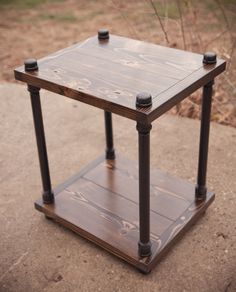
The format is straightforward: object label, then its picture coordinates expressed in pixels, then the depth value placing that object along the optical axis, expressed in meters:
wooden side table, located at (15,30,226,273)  1.74
